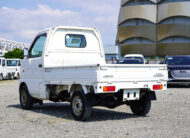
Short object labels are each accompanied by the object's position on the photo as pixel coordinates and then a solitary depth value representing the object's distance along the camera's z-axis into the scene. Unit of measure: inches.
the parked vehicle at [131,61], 904.9
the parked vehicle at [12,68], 1288.1
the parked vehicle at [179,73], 718.5
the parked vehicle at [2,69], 1242.0
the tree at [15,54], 3013.8
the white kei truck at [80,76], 304.3
